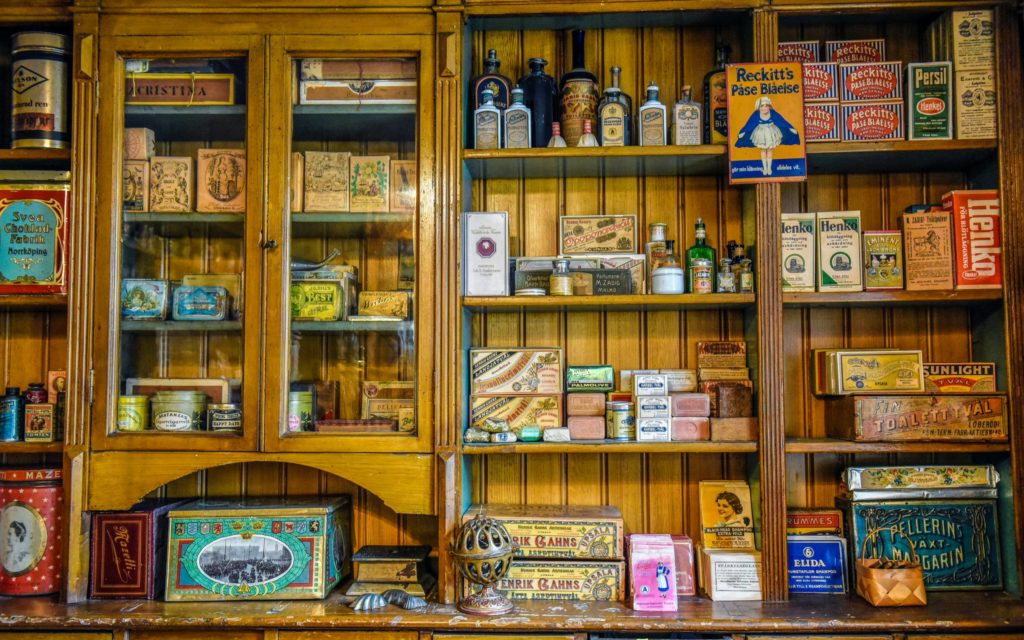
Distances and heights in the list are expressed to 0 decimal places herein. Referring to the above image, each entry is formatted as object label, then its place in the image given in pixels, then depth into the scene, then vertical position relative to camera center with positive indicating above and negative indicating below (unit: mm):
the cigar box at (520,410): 2445 -190
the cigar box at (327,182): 2385 +522
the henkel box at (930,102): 2375 +743
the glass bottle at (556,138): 2432 +660
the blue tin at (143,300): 2377 +166
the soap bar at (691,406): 2408 -179
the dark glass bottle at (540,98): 2500 +813
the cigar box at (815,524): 2406 -546
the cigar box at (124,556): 2314 -600
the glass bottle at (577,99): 2484 +800
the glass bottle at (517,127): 2434 +697
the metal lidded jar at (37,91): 2414 +821
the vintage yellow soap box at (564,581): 2291 -684
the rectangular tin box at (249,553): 2299 -594
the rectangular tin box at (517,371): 2477 -68
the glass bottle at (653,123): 2432 +705
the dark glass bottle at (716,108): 2420 +748
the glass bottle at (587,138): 2422 +655
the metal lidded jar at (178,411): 2346 -173
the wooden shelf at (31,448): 2352 -282
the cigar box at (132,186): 2391 +516
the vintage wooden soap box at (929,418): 2311 -217
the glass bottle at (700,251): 2441 +304
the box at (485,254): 2395 +296
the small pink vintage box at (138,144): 2396 +646
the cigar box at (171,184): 2406 +524
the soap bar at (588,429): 2430 -249
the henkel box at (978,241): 2338 +312
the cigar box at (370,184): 2398 +517
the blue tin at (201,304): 2385 +152
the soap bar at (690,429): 2393 -249
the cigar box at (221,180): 2377 +529
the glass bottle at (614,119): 2438 +719
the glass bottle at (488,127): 2418 +694
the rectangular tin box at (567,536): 2318 -557
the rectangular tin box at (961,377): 2377 -99
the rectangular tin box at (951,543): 2354 -598
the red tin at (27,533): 2332 -532
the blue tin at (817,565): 2352 -659
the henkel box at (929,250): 2377 +293
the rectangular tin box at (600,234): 2631 +389
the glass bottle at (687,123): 2428 +703
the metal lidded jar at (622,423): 2406 -229
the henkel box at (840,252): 2430 +295
